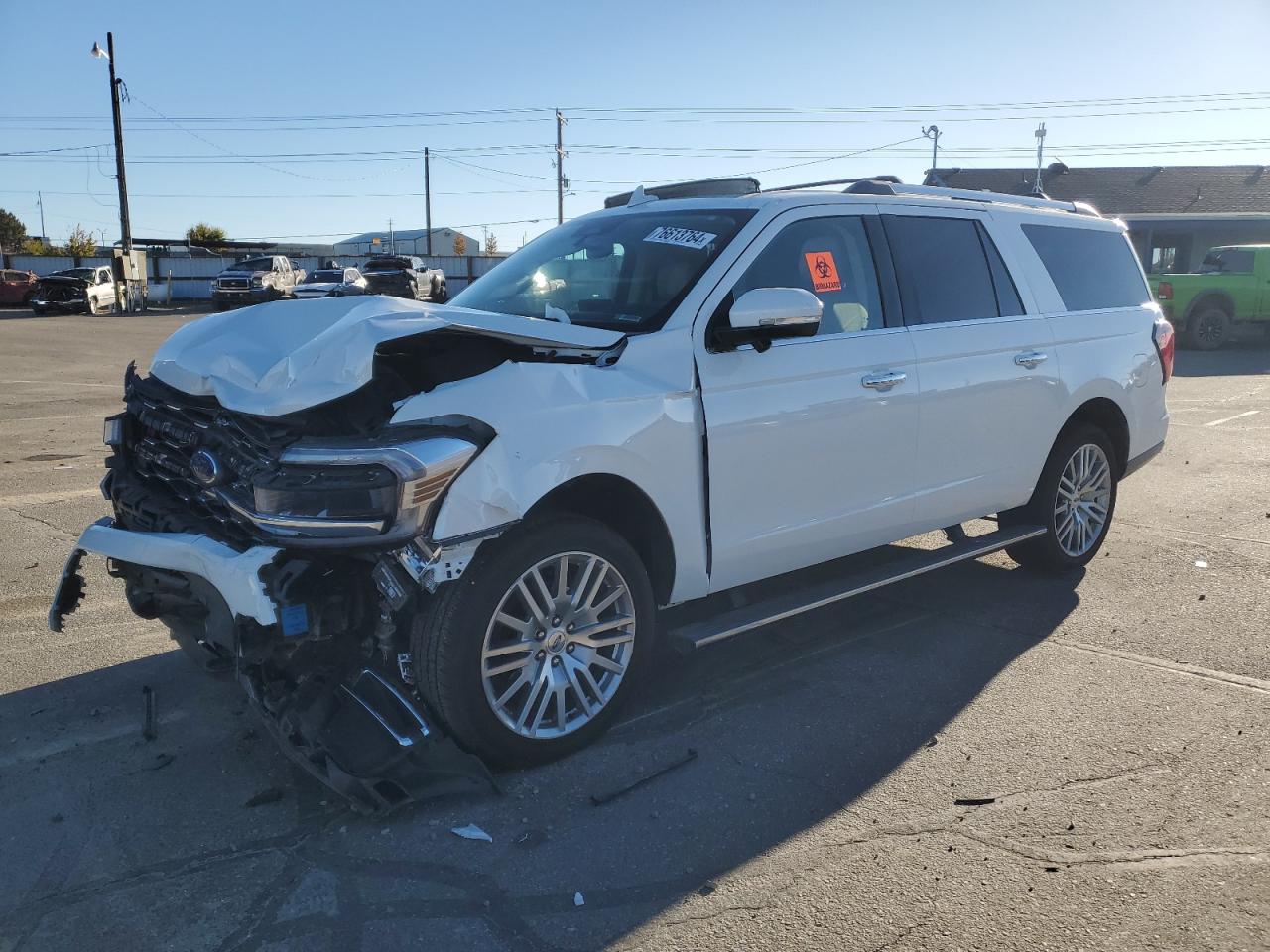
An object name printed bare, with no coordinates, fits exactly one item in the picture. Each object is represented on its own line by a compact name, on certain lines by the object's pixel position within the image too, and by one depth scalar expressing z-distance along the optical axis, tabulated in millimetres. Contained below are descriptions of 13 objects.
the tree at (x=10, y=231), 76338
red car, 36469
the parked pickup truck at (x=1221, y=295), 20266
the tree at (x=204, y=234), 86188
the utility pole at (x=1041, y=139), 60831
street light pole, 38656
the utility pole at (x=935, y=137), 66250
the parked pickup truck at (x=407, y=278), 31422
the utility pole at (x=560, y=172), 61984
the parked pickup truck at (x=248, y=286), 34312
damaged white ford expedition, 3193
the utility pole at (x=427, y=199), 73125
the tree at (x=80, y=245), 77750
